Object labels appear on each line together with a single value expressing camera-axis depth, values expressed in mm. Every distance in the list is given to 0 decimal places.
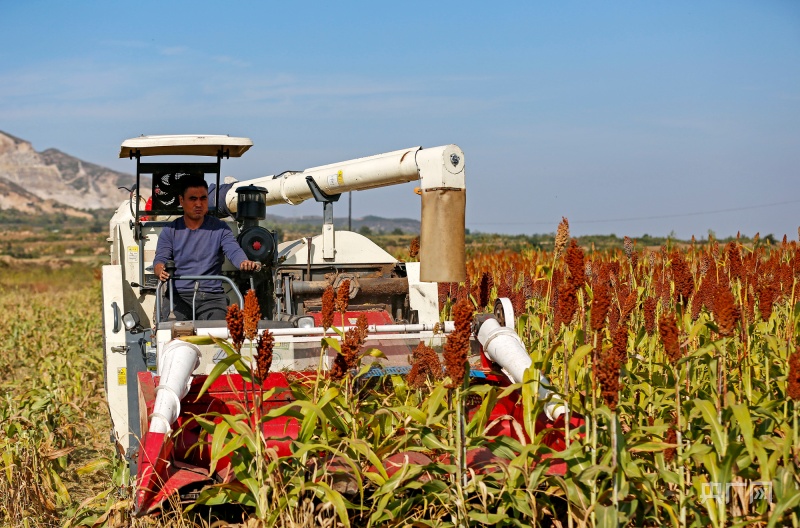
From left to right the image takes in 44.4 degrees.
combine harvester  4746
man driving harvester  6977
